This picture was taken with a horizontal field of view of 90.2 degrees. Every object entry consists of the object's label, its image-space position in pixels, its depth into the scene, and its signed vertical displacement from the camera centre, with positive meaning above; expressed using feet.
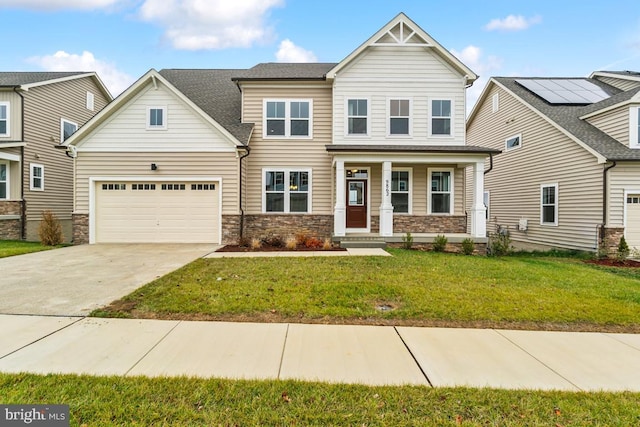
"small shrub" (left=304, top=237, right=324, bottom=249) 36.81 -3.65
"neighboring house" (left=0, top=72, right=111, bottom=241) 47.70 +9.90
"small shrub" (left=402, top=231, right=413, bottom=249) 36.86 -3.34
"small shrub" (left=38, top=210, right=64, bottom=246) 38.55 -2.71
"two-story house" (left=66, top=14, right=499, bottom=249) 39.78 +7.06
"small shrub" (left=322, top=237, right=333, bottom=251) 35.46 -3.75
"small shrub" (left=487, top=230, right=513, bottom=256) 35.35 -3.73
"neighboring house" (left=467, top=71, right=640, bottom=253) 37.76 +7.51
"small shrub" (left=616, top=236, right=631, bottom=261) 33.91 -3.94
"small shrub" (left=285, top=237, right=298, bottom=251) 35.96 -3.67
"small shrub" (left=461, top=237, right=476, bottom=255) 35.47 -3.76
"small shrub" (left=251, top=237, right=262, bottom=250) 36.50 -3.76
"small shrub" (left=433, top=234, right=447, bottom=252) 36.24 -3.53
